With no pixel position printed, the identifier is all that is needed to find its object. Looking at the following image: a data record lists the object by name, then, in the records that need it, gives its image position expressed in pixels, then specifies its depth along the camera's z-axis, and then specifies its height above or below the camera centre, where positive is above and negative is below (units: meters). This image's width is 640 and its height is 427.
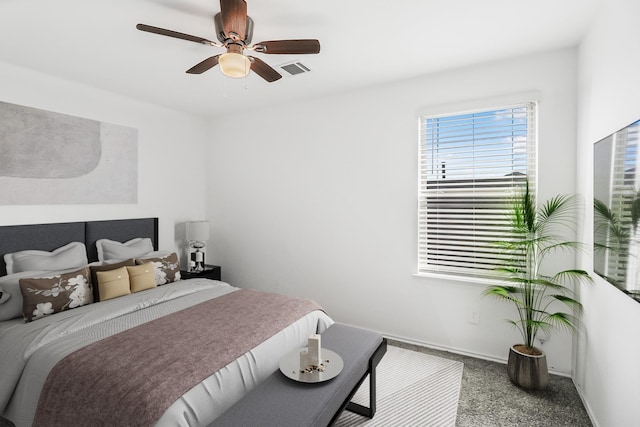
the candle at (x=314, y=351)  1.88 -0.81
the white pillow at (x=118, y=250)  3.40 -0.44
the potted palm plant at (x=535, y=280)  2.48 -0.55
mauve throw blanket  1.51 -0.82
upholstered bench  1.49 -0.93
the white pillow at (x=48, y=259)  2.77 -0.45
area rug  2.16 -1.35
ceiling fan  1.82 +0.99
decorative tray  1.78 -0.90
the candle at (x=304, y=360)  1.87 -0.85
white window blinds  2.87 +0.27
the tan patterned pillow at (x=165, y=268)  3.29 -0.60
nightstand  3.98 -0.79
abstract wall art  2.88 +0.47
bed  1.59 -0.80
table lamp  4.16 -0.33
